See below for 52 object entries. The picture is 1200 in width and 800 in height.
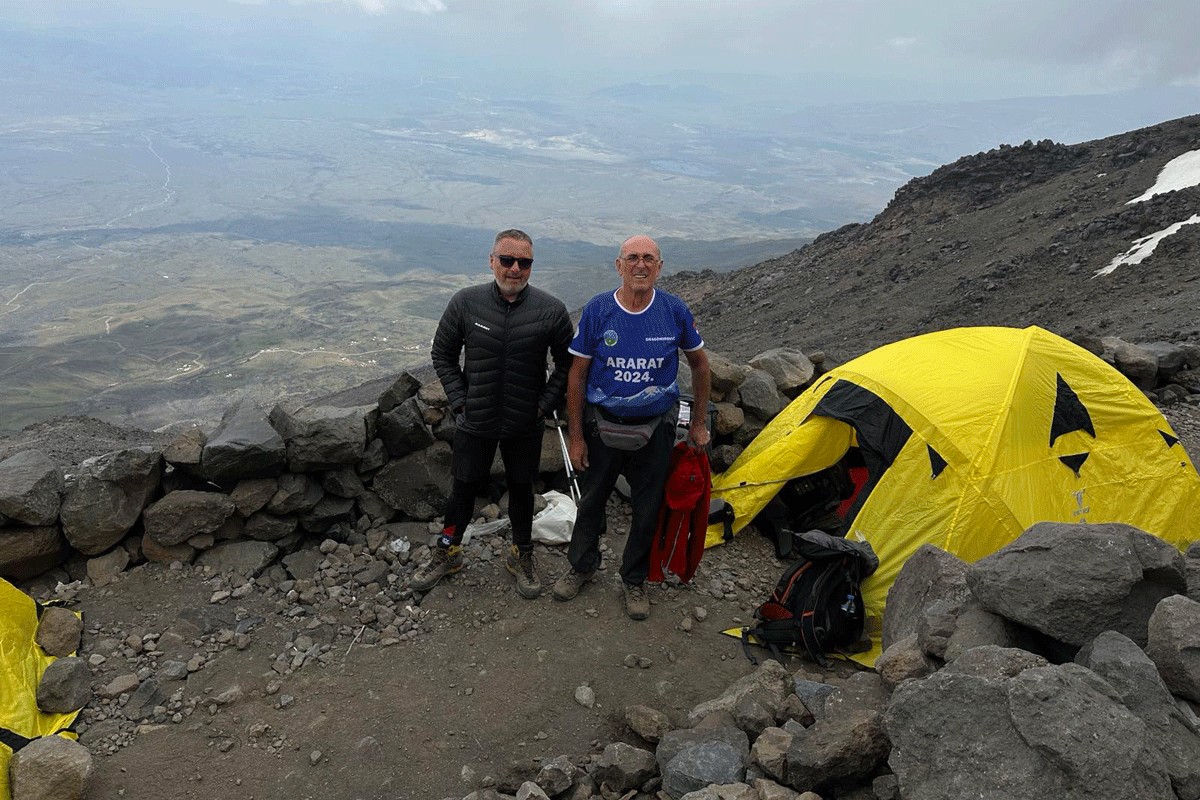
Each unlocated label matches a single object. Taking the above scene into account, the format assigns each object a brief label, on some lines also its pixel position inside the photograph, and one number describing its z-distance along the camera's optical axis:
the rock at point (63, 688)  4.23
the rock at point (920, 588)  3.98
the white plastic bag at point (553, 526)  5.93
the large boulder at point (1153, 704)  2.37
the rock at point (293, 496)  5.67
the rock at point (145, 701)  4.32
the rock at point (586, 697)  4.40
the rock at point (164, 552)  5.46
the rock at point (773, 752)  3.15
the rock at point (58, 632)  4.61
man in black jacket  4.65
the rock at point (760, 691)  3.79
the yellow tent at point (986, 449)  5.46
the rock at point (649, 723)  4.00
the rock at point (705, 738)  3.51
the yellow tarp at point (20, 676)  3.98
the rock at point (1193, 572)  3.18
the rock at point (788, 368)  7.77
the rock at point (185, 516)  5.39
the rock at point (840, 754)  2.92
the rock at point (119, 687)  4.42
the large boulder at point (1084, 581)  3.10
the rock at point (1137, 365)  8.81
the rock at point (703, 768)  3.28
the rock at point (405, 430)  6.06
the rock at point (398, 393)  6.12
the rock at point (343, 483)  5.91
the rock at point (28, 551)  5.00
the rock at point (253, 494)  5.61
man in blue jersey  4.52
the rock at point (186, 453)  5.48
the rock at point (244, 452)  5.43
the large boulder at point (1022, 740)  2.22
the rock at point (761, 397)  7.33
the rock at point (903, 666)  3.36
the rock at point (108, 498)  5.19
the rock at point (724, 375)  7.18
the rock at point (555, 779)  3.58
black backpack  4.92
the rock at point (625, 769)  3.55
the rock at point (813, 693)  3.66
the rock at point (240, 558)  5.52
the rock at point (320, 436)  5.65
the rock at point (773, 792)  2.89
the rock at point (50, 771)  3.53
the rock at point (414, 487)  6.12
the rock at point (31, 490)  4.93
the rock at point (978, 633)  3.25
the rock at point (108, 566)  5.25
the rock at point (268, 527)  5.67
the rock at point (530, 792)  3.40
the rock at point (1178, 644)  2.74
